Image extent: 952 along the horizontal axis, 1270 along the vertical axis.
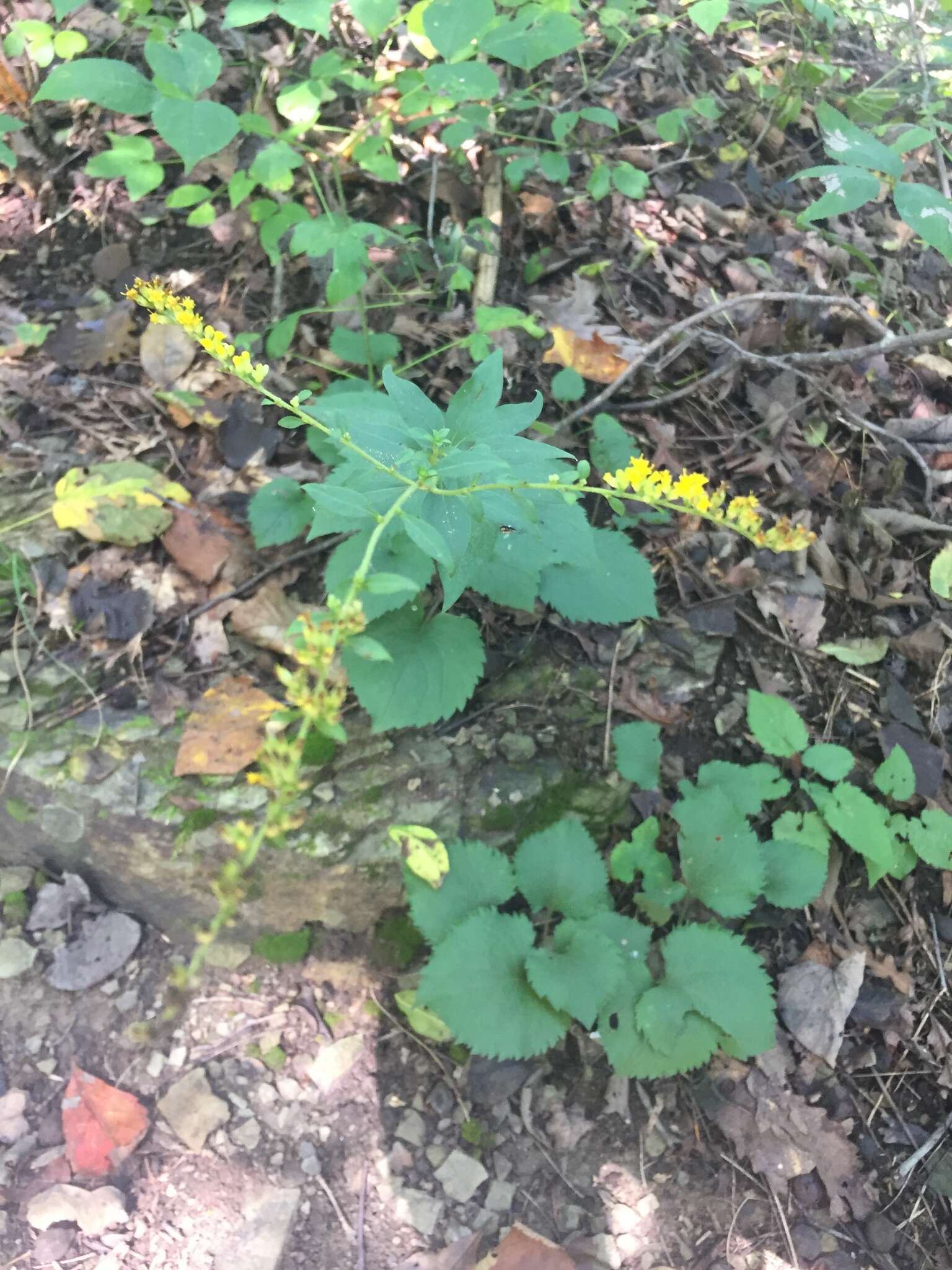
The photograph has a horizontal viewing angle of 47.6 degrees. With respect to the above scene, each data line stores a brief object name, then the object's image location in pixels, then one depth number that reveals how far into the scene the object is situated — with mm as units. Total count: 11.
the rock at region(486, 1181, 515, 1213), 569
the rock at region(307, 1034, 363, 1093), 594
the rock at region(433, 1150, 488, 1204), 572
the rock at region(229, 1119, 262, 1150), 577
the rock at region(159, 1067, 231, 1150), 577
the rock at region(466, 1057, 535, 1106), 589
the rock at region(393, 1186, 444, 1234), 564
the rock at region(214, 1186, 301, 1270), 548
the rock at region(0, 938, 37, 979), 610
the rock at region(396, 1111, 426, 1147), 583
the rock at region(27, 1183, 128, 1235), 550
